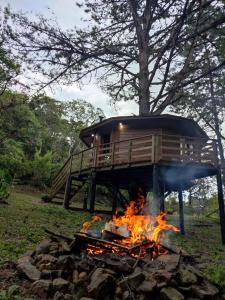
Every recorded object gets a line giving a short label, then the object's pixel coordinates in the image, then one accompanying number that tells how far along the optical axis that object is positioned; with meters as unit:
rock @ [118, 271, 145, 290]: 4.22
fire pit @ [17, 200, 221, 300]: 4.17
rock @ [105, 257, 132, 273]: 4.60
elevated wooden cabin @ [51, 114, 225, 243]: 11.88
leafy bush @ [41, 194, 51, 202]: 18.14
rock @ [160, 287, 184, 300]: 3.93
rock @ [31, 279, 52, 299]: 4.26
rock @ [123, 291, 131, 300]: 4.05
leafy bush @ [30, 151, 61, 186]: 24.53
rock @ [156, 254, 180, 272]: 4.59
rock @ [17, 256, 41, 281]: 4.70
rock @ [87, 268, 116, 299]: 4.14
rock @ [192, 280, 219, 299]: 4.16
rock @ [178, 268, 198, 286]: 4.34
